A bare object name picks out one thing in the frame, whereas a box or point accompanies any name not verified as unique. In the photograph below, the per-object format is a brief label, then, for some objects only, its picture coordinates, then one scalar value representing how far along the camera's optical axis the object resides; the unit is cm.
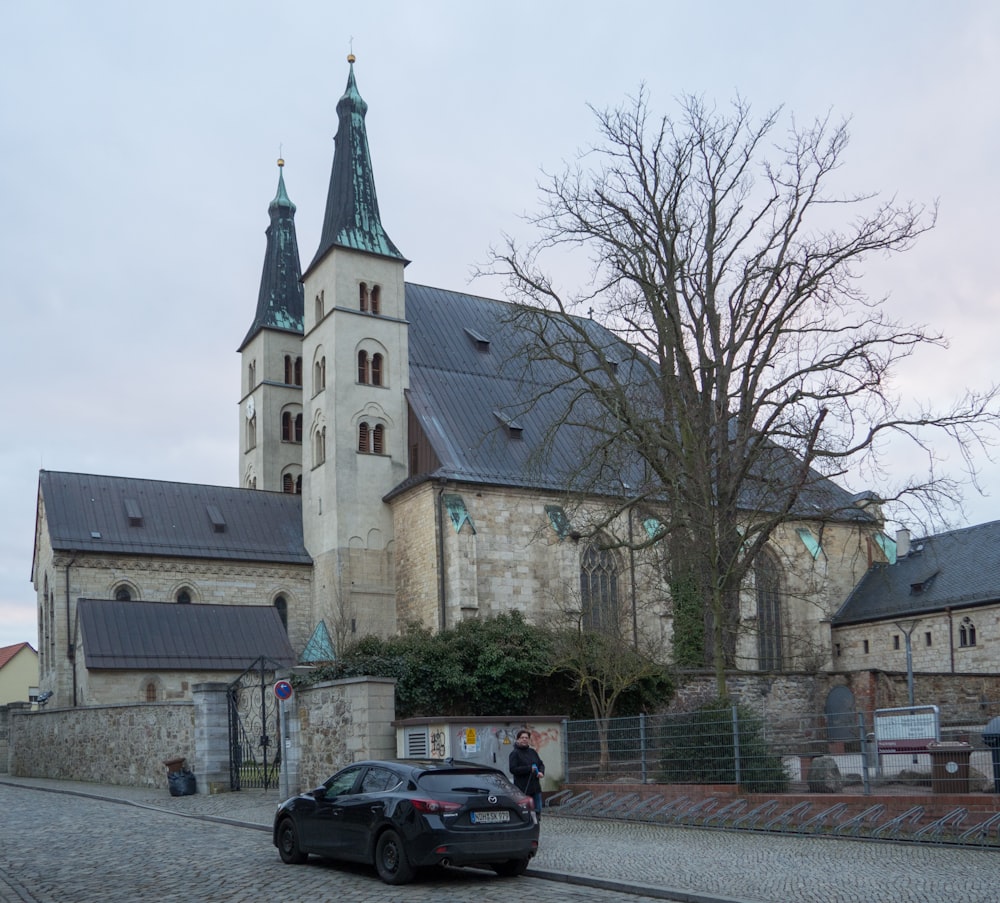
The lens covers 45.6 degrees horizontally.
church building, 3853
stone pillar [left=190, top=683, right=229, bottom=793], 2450
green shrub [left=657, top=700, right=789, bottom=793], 1717
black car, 1159
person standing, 1597
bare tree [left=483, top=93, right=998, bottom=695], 2406
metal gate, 2461
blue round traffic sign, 2036
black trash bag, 2425
